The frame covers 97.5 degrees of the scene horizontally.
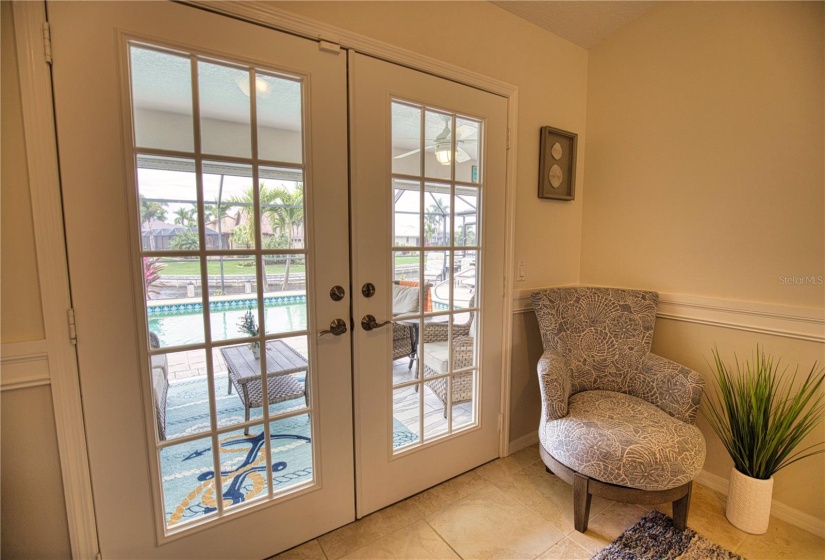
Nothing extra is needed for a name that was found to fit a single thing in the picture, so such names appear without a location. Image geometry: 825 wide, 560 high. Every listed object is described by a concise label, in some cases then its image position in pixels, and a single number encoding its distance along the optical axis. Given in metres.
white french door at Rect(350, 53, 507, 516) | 1.61
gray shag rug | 1.48
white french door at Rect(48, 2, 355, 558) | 1.15
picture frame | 2.19
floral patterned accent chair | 1.45
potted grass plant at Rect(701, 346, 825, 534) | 1.54
